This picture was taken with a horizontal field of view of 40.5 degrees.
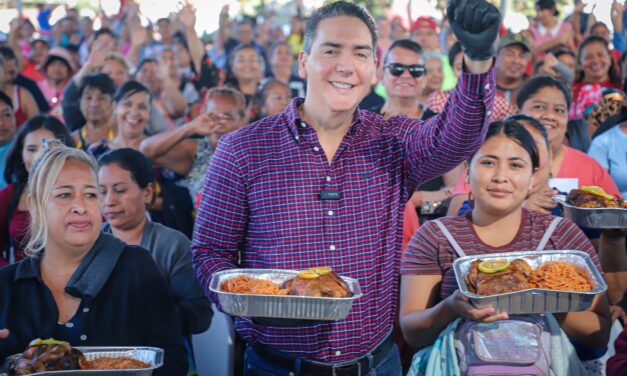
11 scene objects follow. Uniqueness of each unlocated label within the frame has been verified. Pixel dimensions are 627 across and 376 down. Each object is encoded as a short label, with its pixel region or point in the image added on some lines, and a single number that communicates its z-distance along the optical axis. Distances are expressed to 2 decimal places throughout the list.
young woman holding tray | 2.69
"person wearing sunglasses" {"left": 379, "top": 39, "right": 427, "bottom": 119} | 5.84
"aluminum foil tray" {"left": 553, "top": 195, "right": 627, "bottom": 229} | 3.38
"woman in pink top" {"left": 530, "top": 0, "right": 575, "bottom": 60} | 10.54
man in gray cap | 7.36
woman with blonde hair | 3.04
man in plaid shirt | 2.57
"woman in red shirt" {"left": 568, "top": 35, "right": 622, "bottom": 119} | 7.82
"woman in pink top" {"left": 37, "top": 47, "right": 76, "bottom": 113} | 9.85
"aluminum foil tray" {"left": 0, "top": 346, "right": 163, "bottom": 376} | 2.49
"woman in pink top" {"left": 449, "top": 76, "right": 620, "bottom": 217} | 4.32
